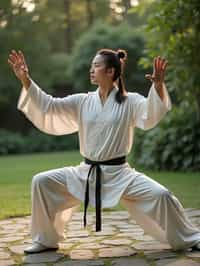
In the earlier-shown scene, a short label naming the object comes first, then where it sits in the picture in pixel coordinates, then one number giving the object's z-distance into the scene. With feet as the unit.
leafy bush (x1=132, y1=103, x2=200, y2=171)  35.22
